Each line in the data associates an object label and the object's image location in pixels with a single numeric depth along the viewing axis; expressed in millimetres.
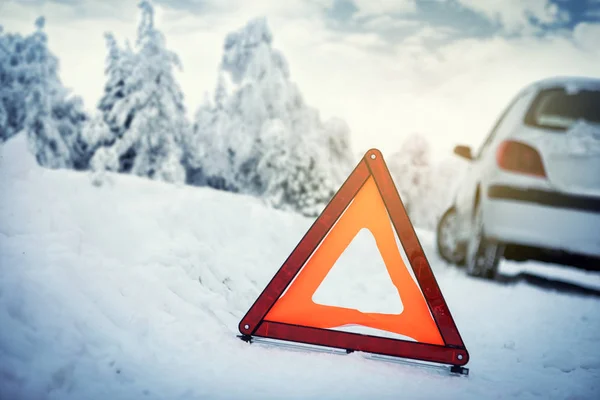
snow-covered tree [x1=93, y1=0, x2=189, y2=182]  19484
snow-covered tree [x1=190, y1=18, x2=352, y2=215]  15227
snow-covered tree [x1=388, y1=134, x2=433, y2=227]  17250
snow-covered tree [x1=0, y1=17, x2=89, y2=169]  21172
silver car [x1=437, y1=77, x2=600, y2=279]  4711
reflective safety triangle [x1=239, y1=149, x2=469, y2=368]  3193
